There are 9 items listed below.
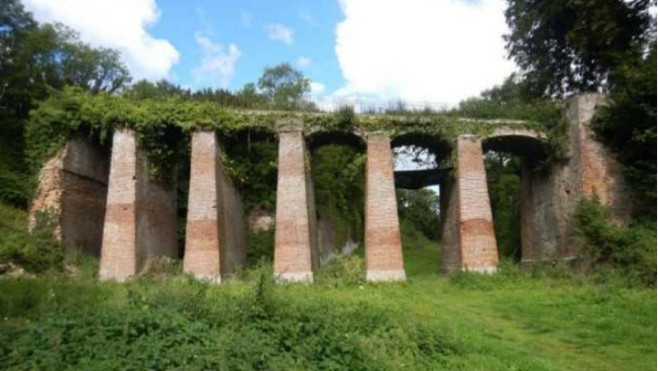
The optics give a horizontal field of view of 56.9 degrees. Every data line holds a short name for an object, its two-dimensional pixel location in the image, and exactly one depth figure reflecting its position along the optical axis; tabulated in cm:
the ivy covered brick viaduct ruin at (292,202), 1883
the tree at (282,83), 4478
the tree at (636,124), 1758
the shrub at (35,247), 1788
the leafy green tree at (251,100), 2114
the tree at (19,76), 2699
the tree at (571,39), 2047
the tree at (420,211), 4838
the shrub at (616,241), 1557
